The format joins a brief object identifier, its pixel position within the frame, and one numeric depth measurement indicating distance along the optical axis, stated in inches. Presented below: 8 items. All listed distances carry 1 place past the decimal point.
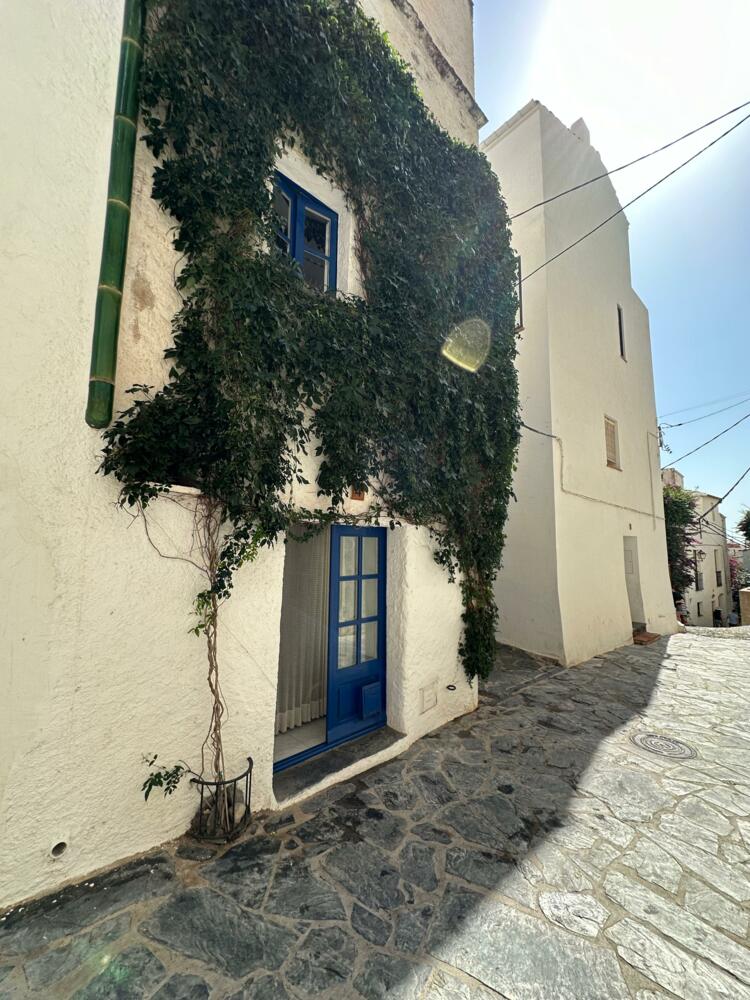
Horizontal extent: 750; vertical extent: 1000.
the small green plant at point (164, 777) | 106.2
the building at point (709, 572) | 881.5
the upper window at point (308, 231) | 157.1
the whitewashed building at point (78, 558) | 93.1
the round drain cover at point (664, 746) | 171.3
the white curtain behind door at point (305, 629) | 182.9
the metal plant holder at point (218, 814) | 113.0
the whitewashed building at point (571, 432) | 316.2
